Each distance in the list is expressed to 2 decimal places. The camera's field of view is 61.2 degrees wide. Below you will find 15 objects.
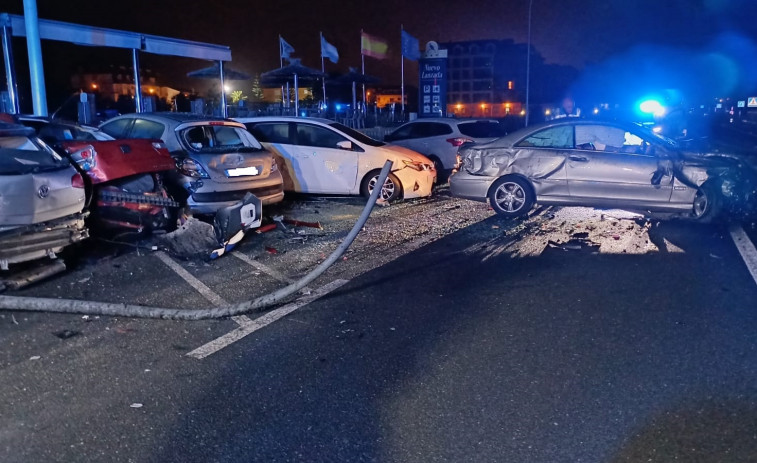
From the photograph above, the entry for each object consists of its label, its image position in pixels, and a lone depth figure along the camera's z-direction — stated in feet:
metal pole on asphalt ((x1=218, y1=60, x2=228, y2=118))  65.66
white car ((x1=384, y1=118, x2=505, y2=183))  49.96
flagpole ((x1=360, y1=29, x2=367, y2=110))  90.79
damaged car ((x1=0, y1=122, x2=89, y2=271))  18.63
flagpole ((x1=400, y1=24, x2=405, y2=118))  92.33
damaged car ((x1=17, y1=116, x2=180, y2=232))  23.15
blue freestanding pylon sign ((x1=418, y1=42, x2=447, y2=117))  94.38
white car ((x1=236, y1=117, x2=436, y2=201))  39.04
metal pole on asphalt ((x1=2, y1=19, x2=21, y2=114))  42.11
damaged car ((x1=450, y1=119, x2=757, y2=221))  30.81
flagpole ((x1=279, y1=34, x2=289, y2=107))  82.69
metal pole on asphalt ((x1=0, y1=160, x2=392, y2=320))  17.95
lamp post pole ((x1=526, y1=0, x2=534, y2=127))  111.62
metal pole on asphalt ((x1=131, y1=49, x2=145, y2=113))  53.06
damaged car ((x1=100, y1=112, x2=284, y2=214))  27.86
